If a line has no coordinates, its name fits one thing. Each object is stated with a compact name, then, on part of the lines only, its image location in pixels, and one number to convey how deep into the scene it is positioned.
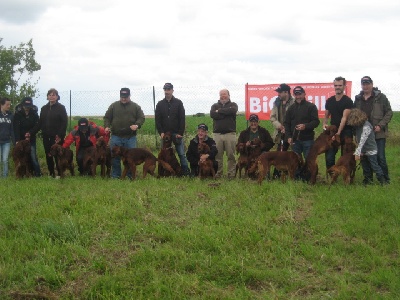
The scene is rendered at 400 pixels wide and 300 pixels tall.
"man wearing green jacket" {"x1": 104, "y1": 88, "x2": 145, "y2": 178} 10.29
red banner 15.41
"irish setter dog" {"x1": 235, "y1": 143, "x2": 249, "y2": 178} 9.66
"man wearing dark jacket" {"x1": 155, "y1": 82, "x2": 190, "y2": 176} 10.17
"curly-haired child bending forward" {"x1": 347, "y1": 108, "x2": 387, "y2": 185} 8.41
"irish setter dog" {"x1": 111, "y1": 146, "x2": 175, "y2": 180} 9.69
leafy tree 15.02
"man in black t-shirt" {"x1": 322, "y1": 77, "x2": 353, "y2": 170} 8.75
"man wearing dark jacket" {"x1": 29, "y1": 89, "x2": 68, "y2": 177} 10.23
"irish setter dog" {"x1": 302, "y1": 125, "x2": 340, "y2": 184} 8.66
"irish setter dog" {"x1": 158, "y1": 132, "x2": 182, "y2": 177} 9.95
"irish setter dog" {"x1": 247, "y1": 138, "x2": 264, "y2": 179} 9.59
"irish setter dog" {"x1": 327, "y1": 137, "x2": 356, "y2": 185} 8.38
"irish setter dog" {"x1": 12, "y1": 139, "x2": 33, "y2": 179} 10.05
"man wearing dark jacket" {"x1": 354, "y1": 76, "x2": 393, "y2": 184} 8.55
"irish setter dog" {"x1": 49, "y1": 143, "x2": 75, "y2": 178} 9.88
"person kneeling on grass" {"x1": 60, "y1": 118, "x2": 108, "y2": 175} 10.32
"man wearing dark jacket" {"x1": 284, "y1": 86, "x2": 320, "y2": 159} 9.12
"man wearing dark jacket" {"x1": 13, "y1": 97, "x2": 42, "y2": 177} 10.30
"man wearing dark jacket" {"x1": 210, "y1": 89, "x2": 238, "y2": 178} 10.22
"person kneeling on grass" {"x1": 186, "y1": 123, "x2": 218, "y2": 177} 9.84
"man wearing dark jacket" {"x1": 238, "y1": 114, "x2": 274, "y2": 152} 9.77
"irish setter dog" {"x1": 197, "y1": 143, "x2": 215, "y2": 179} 9.52
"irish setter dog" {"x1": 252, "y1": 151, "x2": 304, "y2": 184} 8.82
